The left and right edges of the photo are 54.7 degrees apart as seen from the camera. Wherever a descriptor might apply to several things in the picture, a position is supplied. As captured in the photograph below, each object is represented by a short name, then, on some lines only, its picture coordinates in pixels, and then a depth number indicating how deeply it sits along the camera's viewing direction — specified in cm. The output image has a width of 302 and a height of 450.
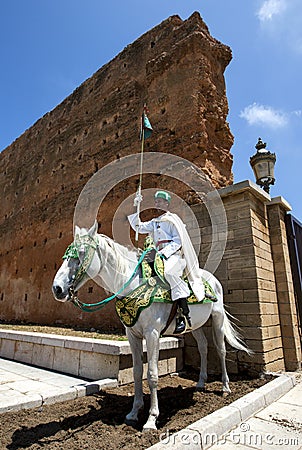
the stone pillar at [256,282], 508
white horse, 300
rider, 353
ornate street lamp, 595
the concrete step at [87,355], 459
